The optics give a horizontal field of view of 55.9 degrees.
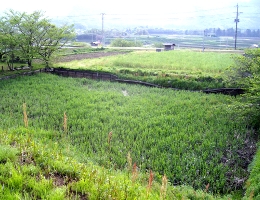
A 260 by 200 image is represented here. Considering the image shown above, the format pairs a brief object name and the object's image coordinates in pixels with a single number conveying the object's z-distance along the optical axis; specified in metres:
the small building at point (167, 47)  38.99
